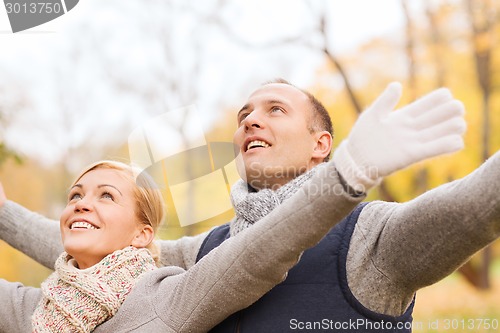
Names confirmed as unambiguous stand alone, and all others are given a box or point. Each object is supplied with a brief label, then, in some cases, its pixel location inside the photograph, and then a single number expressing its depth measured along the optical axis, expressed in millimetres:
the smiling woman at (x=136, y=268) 2407
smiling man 2339
